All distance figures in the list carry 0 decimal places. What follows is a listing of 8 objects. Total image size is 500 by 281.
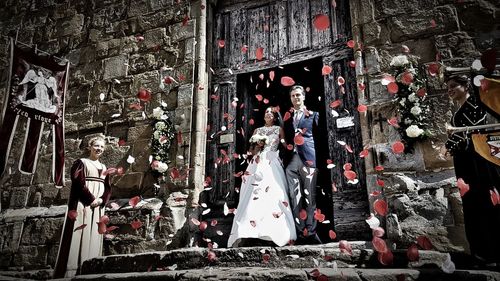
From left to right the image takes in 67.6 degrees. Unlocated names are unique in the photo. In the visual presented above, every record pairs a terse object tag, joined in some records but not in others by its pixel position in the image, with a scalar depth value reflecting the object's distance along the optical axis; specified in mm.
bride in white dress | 3689
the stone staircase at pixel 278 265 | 2637
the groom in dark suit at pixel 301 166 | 3820
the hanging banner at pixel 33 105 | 4531
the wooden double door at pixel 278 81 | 4336
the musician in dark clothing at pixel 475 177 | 2832
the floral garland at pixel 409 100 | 3678
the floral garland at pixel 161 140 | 4609
